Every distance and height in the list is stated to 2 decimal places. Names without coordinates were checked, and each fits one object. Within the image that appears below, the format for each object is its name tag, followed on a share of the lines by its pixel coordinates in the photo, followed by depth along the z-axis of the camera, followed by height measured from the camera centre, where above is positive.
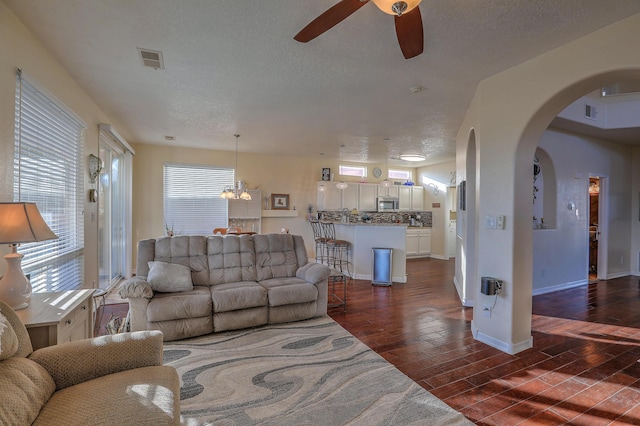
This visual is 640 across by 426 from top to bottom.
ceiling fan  1.48 +1.09
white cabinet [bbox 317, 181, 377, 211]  7.71 +0.45
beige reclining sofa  2.95 -0.81
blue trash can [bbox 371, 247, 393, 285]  5.29 -0.91
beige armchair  1.24 -0.82
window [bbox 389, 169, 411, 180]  8.79 +1.17
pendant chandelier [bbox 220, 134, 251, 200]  5.57 +0.36
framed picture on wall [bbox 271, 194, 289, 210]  7.34 +0.29
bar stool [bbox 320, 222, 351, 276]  5.86 -0.71
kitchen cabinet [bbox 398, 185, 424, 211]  8.55 +0.49
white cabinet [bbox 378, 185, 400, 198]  8.34 +0.64
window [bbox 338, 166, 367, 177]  8.12 +1.17
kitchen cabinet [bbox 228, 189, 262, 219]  6.89 +0.13
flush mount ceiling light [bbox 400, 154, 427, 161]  6.75 +1.29
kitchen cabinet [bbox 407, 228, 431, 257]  8.34 -0.76
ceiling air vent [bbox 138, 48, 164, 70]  2.62 +1.38
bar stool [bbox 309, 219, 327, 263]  6.14 -0.58
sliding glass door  4.48 -0.05
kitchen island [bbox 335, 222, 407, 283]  5.48 -0.55
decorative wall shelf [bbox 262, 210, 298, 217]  7.23 +0.01
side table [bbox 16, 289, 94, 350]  1.74 -0.63
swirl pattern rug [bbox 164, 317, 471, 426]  1.95 -1.29
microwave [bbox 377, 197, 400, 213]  8.20 +0.27
